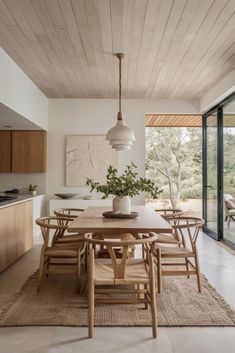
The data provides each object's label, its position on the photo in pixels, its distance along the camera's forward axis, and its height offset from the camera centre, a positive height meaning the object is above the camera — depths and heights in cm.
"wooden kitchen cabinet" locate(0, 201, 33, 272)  409 -71
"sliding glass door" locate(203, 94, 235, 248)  557 +13
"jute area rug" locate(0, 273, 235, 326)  278 -114
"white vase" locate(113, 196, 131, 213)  395 -30
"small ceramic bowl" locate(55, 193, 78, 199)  663 -33
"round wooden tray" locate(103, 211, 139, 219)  370 -40
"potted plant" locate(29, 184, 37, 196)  657 -23
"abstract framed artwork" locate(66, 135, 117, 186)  688 +40
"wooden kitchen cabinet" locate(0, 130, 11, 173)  654 +48
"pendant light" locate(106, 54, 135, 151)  412 +50
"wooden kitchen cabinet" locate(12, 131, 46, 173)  656 +49
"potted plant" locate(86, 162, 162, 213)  378 -10
